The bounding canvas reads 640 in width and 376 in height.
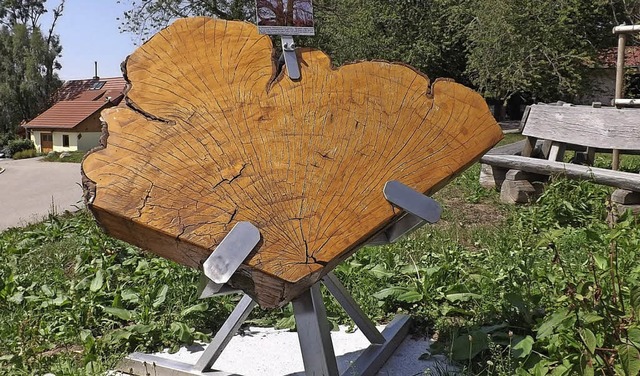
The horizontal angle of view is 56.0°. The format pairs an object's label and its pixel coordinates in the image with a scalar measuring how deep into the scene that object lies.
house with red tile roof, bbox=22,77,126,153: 31.52
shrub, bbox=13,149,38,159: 27.94
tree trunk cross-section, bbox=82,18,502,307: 1.70
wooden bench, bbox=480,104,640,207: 5.59
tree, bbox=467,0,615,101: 16.94
